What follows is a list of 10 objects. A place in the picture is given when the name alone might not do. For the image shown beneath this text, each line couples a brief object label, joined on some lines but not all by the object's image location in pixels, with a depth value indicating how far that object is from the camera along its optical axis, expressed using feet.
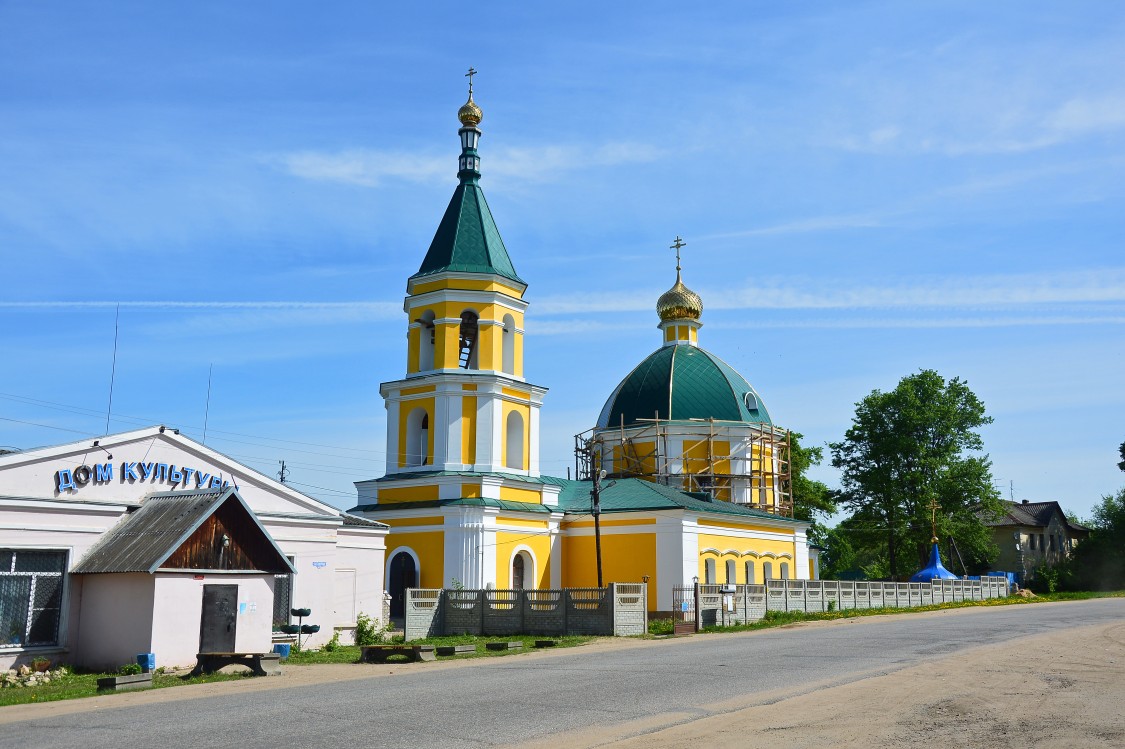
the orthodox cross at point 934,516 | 167.92
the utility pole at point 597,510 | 107.96
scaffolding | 147.84
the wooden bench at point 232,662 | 61.11
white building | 63.93
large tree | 176.96
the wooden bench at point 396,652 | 68.85
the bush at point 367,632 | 86.99
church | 111.65
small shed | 64.44
